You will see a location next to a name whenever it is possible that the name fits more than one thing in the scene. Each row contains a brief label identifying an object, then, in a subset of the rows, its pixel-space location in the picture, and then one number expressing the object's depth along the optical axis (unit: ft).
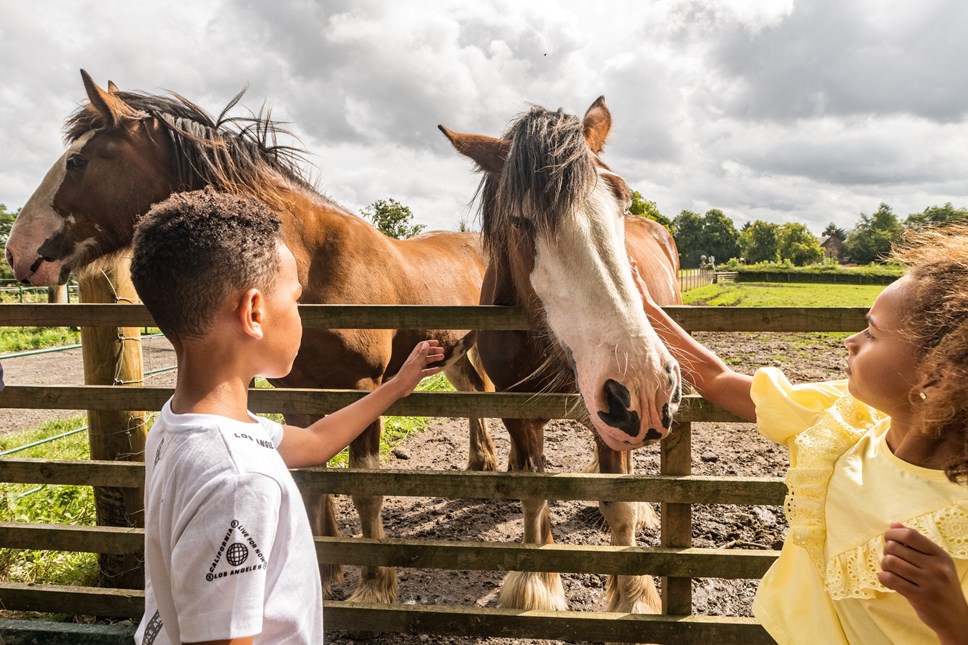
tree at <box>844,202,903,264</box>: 306.96
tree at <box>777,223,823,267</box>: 343.87
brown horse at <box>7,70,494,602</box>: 9.53
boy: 3.32
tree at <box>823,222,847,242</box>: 406.41
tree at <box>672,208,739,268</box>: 378.94
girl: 3.55
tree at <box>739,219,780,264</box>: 369.91
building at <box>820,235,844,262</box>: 373.71
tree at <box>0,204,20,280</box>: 202.51
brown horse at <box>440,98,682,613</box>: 6.16
